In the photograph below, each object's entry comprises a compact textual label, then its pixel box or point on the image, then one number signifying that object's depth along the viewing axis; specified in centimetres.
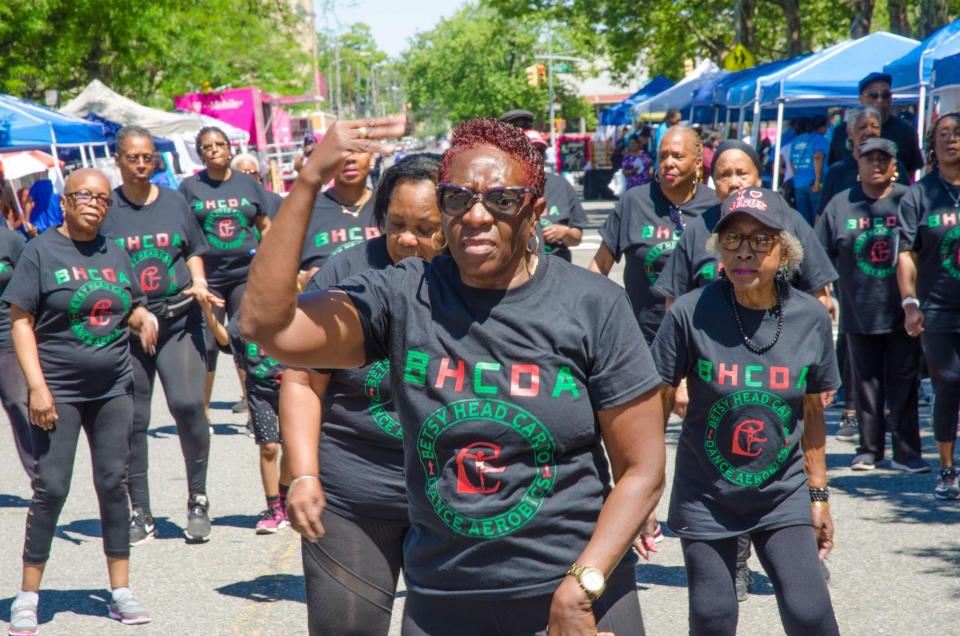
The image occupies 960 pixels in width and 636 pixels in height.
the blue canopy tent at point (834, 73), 1702
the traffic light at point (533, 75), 4406
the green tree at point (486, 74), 7556
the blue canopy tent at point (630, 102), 3403
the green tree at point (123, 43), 2134
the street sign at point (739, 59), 2589
